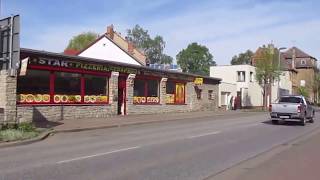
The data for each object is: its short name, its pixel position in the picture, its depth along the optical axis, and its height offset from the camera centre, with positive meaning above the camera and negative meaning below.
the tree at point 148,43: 63.45 +12.20
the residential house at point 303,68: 59.62 +7.44
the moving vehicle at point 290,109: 16.81 -0.55
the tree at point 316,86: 58.66 +2.58
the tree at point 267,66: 33.90 +3.83
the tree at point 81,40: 50.23 +10.28
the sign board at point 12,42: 11.53 +2.24
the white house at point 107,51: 30.36 +5.02
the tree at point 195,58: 66.94 +9.41
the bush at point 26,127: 11.46 -1.09
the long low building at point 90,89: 15.68 +0.72
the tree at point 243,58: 70.61 +10.11
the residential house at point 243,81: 37.32 +2.39
